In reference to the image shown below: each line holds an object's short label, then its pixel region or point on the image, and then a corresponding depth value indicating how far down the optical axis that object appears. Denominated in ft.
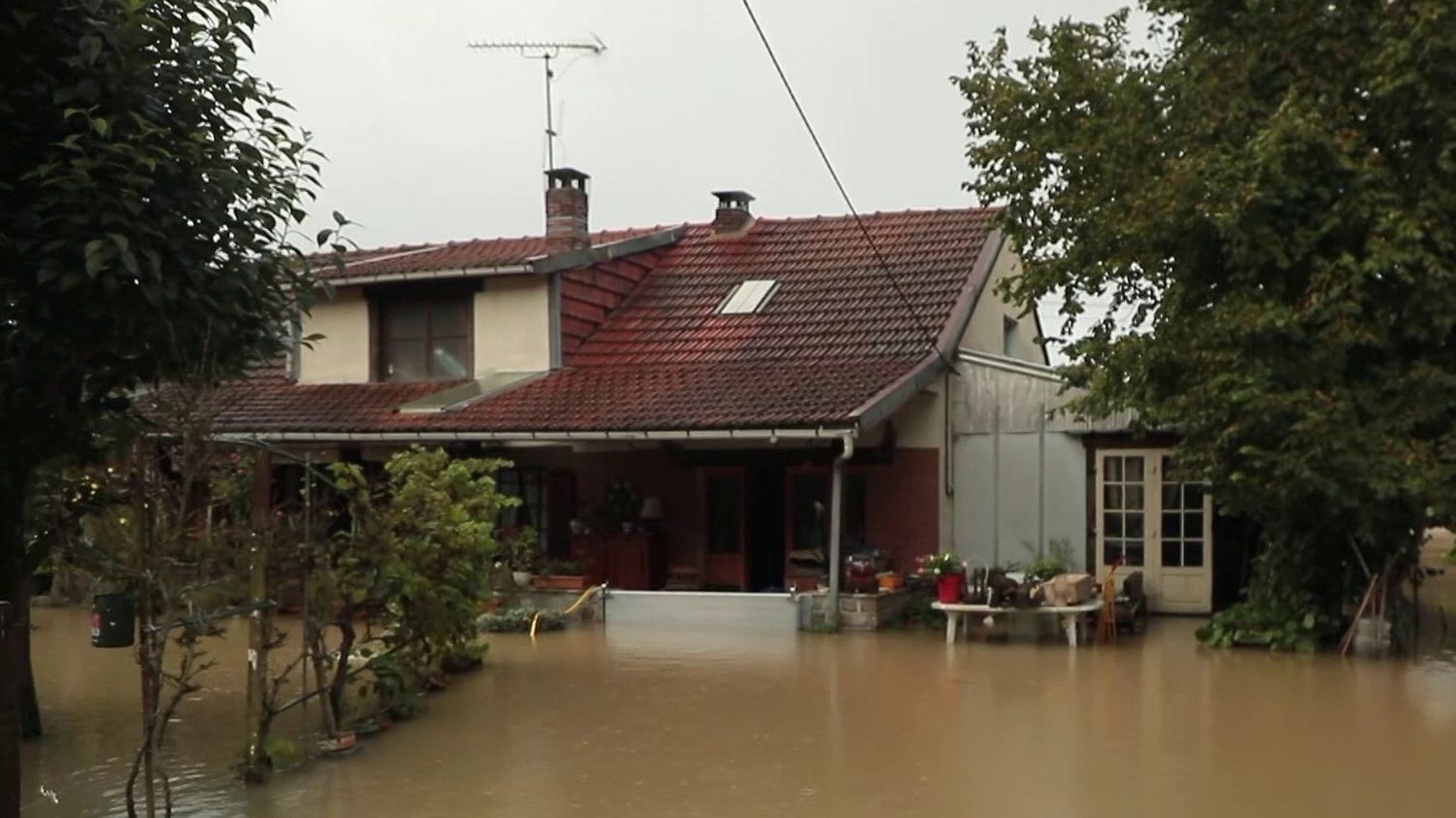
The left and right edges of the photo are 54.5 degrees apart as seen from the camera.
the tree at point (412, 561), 32.09
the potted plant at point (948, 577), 47.98
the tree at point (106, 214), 19.74
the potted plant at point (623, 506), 57.41
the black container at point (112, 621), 24.29
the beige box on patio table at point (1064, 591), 46.24
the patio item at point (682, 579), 57.47
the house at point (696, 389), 54.34
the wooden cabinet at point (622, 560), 57.06
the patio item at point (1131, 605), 48.85
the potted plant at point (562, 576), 54.90
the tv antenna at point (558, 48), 65.92
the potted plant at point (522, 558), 52.18
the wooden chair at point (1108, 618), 47.32
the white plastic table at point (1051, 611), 45.93
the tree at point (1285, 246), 40.29
